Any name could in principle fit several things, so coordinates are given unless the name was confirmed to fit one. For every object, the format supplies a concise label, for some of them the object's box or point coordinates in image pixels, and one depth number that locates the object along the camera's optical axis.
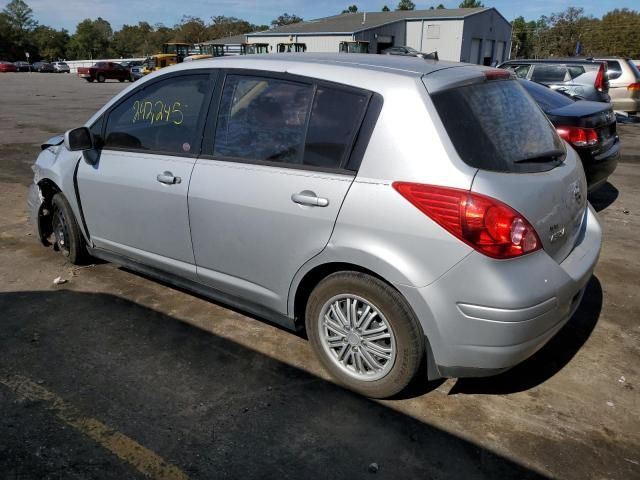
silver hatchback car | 2.44
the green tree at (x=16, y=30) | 85.62
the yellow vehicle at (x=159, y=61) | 41.88
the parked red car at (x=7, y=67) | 62.16
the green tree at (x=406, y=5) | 94.38
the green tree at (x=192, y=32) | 99.00
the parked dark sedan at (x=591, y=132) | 5.56
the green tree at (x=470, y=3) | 94.50
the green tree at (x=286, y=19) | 105.59
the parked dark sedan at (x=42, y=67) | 65.38
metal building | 43.84
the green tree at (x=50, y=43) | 91.04
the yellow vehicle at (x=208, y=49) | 41.38
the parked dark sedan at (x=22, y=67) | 64.11
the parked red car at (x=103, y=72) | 41.75
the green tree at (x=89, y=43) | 93.76
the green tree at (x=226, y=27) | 100.88
